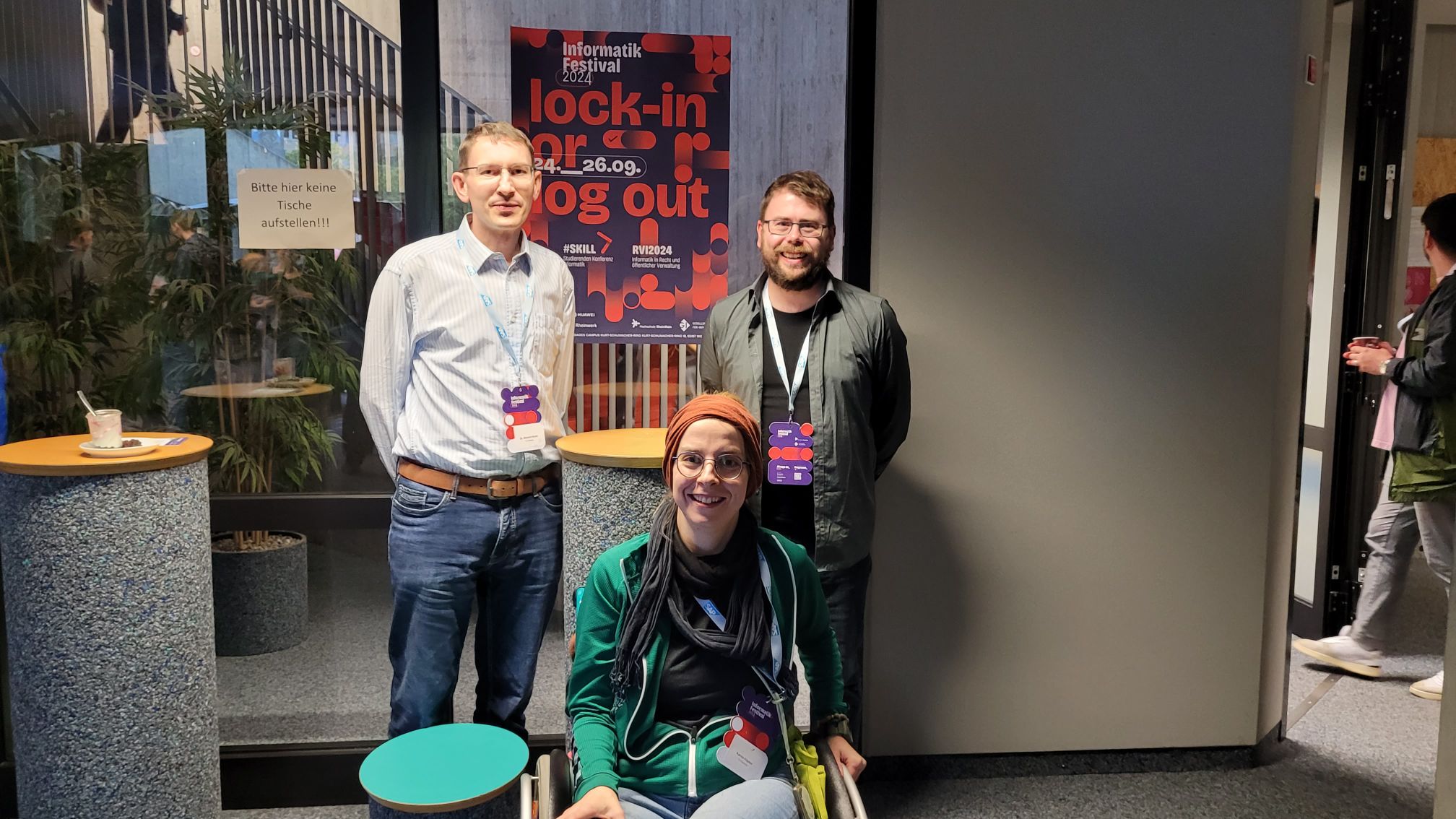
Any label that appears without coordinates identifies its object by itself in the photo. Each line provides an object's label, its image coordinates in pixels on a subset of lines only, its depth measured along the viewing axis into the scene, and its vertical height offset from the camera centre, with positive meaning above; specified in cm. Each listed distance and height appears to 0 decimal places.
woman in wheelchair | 175 -61
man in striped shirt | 235 -29
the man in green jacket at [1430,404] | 345 -38
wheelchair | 171 -85
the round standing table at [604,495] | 214 -43
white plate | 228 -37
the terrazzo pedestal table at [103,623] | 223 -75
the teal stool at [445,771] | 193 -93
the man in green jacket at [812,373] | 243 -21
